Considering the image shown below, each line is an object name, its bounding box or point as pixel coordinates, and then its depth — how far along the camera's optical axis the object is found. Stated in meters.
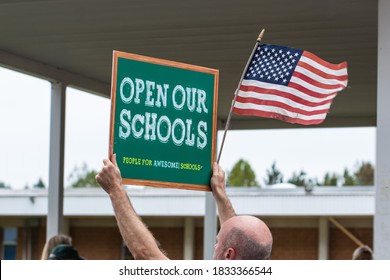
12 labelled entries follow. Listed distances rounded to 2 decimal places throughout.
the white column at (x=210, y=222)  18.30
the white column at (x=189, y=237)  30.98
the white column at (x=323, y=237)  29.50
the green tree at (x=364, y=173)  63.00
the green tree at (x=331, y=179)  63.72
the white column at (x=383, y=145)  8.62
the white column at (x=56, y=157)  14.34
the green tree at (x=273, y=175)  61.59
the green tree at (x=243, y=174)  64.94
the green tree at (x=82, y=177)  77.19
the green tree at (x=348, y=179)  63.62
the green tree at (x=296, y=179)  53.02
